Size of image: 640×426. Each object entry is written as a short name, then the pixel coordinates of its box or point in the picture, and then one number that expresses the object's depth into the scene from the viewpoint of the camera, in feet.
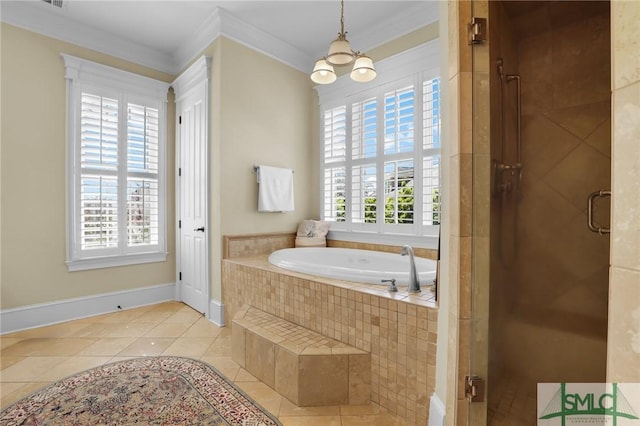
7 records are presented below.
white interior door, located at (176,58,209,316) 9.48
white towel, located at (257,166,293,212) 9.80
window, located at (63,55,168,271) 9.20
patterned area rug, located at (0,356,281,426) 4.74
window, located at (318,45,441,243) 8.61
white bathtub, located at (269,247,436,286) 5.93
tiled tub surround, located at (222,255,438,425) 4.60
